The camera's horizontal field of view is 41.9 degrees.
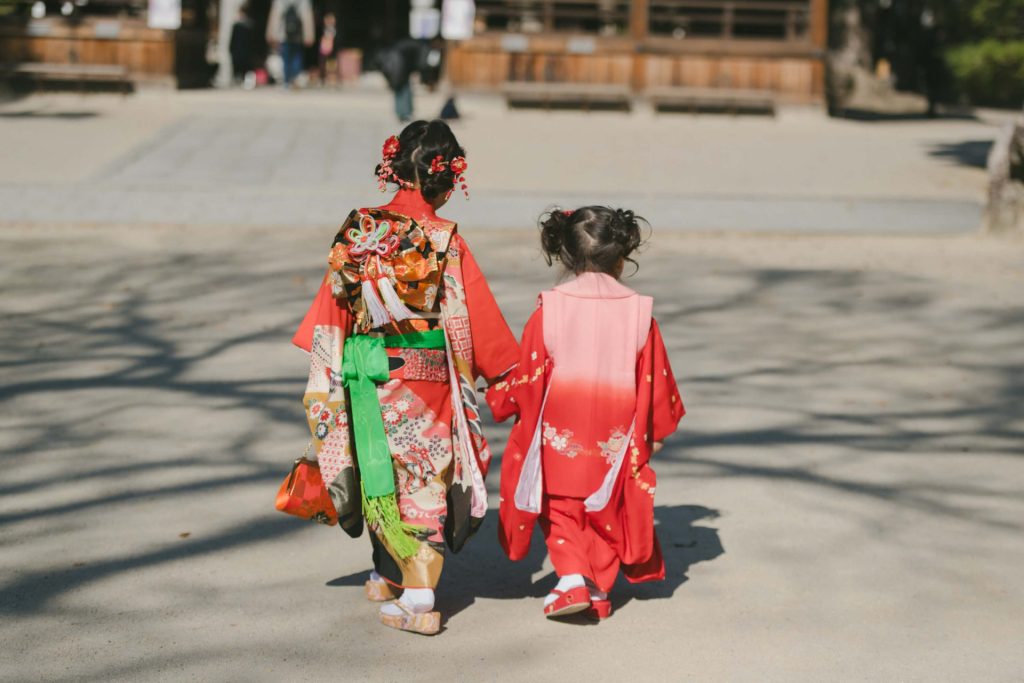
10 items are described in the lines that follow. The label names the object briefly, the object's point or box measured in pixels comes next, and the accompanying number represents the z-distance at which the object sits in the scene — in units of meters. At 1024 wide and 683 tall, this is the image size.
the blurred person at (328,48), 27.59
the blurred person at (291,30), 24.84
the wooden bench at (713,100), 23.25
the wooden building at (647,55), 23.53
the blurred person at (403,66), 19.97
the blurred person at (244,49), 25.02
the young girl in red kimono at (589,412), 4.29
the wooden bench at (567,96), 23.31
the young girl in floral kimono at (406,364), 4.14
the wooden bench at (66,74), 22.58
